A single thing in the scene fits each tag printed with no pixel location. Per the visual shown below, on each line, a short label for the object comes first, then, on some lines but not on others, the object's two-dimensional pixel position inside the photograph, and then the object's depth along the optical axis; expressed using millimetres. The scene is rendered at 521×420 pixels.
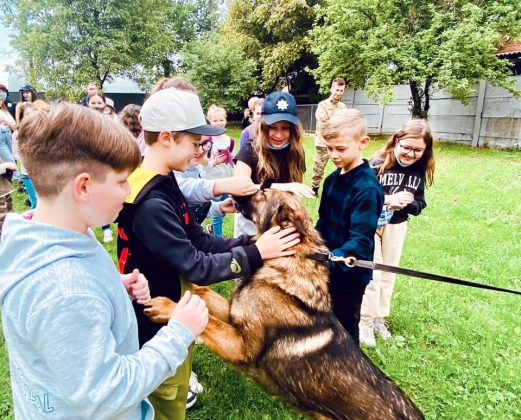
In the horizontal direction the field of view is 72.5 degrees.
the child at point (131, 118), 4197
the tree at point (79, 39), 22469
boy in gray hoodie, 940
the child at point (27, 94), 7941
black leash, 2062
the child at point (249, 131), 4431
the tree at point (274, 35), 23734
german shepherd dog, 2020
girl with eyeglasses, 3170
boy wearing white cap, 1608
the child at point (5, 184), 3930
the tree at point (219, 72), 24203
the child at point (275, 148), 2842
